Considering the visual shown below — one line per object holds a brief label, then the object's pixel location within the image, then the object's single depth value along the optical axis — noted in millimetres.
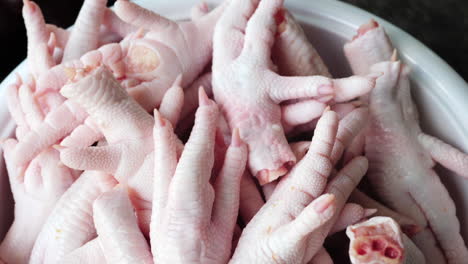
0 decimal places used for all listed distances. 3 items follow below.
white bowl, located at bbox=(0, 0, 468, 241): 653
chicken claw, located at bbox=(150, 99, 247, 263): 500
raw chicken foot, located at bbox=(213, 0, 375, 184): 573
